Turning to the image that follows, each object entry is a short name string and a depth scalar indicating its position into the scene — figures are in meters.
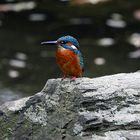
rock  10.61
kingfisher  11.58
